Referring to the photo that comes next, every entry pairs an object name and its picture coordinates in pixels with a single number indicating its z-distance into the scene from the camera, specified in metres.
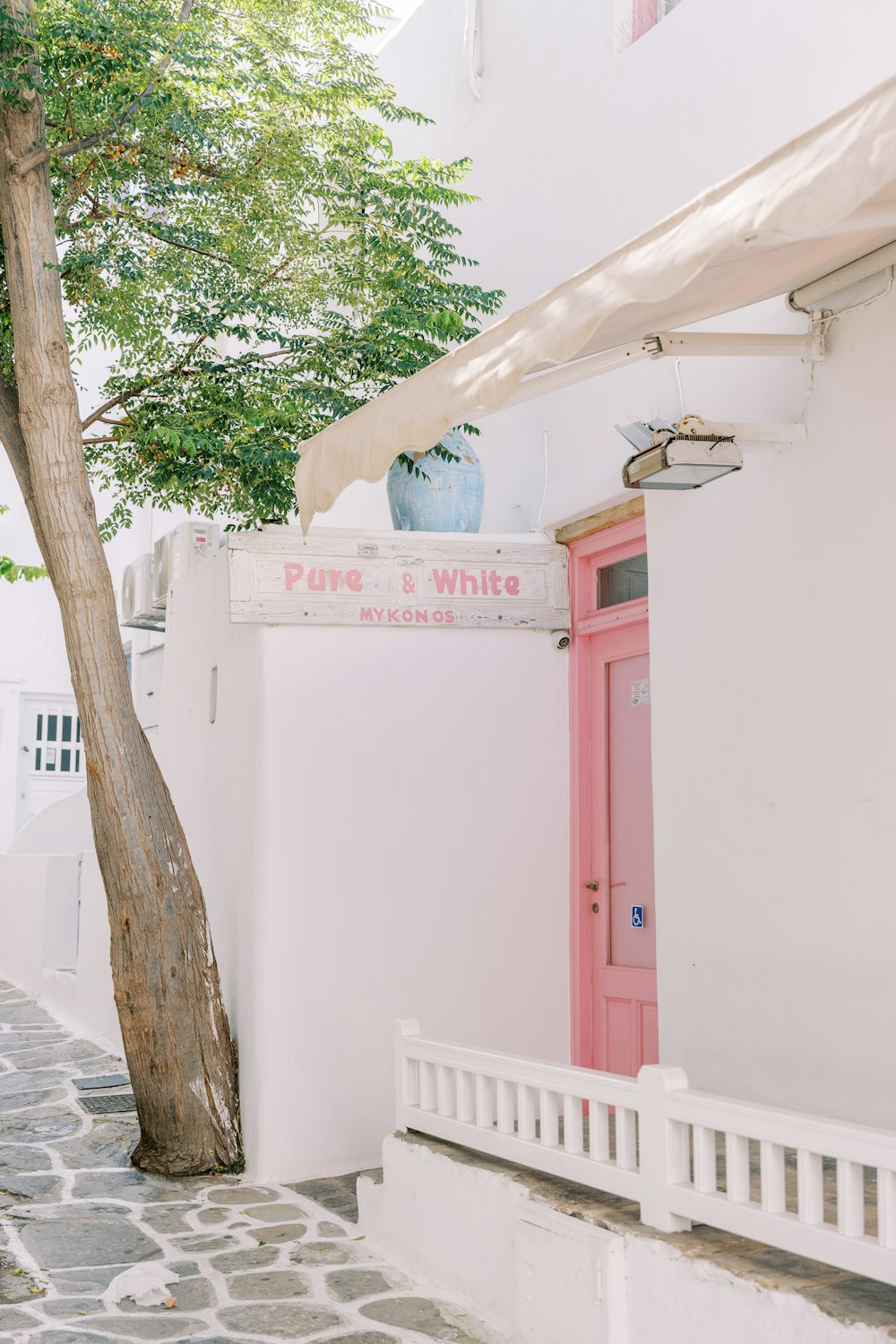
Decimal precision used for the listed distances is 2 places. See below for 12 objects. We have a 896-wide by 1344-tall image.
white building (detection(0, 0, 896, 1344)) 4.28
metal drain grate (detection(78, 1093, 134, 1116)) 8.32
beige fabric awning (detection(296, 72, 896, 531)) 3.13
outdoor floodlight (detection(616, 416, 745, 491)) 5.10
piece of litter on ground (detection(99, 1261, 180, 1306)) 5.12
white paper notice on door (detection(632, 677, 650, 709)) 7.23
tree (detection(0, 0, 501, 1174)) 6.98
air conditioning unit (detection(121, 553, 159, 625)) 12.30
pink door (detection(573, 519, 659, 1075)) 7.18
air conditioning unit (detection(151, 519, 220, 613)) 10.72
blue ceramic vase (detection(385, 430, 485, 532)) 8.09
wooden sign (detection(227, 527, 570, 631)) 7.29
